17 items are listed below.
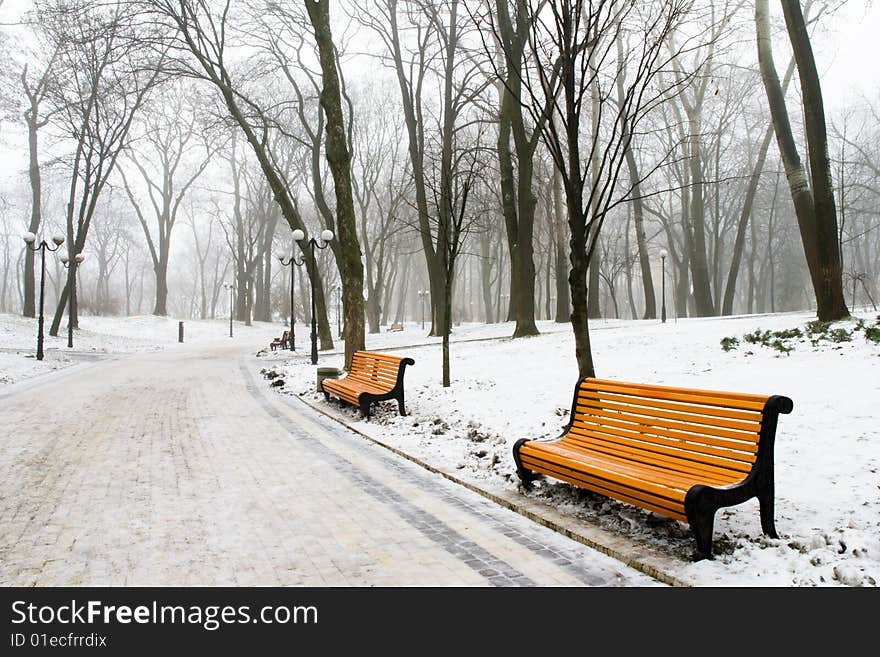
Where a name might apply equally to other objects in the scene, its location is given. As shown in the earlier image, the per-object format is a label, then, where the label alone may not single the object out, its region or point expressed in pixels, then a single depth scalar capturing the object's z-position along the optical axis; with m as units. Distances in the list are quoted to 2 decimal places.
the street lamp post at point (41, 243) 17.14
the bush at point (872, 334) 7.45
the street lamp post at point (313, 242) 16.00
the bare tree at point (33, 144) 26.16
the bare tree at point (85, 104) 20.48
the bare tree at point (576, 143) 5.67
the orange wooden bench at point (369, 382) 8.12
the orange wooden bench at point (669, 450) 3.42
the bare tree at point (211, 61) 15.93
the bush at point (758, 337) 9.18
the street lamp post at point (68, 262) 22.34
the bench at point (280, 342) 23.66
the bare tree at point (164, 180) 36.72
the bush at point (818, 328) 8.69
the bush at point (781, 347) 8.27
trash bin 10.55
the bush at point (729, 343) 9.34
